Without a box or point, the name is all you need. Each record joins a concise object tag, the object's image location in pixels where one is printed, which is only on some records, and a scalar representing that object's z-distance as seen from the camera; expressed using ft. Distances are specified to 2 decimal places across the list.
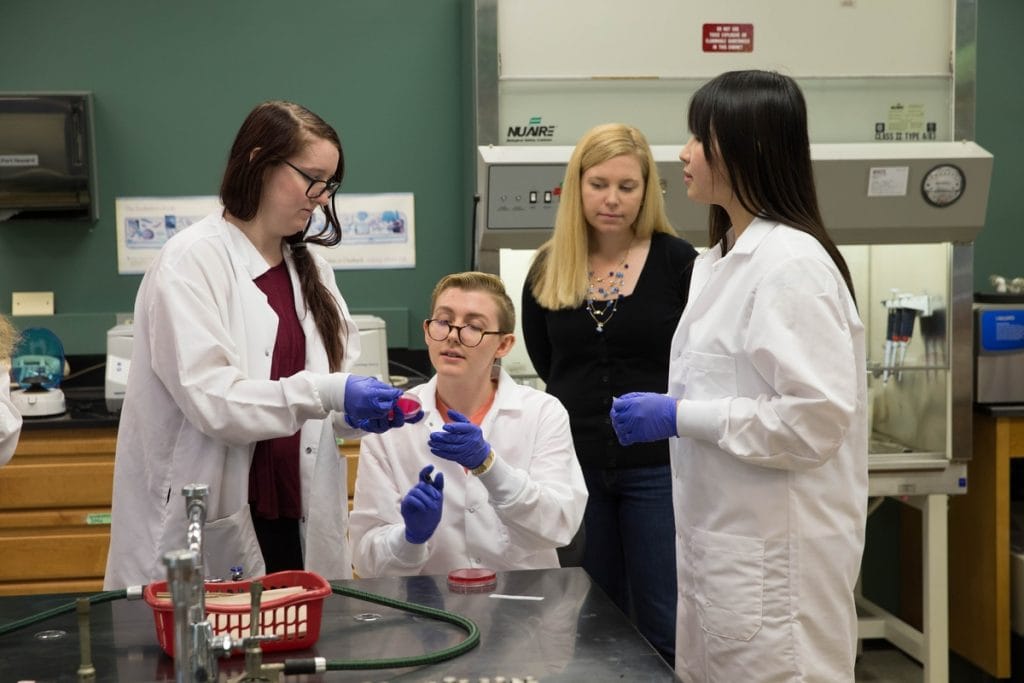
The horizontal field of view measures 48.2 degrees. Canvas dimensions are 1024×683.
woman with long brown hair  6.17
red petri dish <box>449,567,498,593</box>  5.50
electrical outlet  12.32
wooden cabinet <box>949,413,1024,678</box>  10.91
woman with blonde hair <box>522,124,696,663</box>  7.93
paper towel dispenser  11.73
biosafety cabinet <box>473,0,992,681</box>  10.07
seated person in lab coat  6.19
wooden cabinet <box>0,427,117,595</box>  10.71
